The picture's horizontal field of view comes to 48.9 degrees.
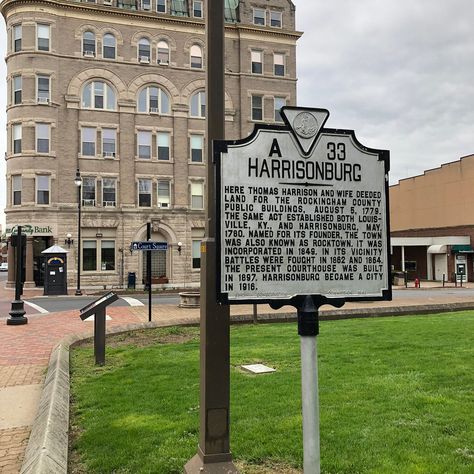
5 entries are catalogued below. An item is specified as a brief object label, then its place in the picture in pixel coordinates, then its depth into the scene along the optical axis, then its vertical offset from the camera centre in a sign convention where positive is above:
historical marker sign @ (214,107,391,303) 3.62 +0.33
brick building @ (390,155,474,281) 43.37 +3.55
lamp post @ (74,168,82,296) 30.72 +2.48
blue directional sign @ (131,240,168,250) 14.86 +0.57
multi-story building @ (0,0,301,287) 34.97 +10.45
